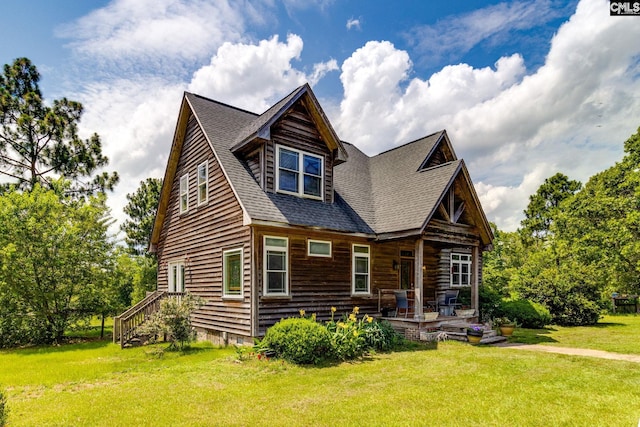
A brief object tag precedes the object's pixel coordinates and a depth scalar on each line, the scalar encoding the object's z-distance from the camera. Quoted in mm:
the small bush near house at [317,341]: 9453
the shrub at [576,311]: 17891
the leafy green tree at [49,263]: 13734
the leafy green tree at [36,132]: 22797
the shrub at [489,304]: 17234
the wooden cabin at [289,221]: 11914
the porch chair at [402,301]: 13867
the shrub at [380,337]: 11180
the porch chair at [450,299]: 15422
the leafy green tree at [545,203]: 41125
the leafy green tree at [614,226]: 25062
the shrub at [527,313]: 16688
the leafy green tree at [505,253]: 40062
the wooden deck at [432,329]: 12758
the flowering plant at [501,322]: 13967
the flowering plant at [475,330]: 12239
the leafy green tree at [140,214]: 28031
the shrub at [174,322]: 11305
